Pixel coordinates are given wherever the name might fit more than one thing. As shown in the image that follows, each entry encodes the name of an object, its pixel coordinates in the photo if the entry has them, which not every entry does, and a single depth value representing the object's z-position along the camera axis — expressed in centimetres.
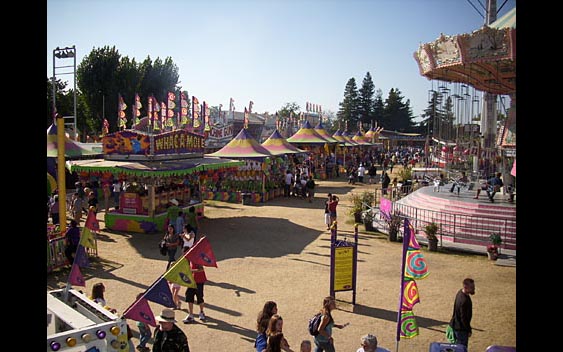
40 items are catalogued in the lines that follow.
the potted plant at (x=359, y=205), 1742
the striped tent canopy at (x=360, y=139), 5008
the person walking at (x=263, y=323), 549
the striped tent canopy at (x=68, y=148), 1914
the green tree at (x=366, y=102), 9200
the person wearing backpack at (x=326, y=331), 599
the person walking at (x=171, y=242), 1047
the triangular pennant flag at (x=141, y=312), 520
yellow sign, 906
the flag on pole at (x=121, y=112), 2039
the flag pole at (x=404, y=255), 653
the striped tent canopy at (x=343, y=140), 4191
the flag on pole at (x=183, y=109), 2103
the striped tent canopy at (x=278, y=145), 2844
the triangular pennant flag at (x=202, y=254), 638
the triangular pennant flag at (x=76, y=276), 715
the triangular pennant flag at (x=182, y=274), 585
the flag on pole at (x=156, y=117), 1868
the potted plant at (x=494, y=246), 1242
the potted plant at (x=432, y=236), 1334
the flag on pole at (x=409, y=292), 654
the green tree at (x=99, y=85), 4297
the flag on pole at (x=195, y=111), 2205
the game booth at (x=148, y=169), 1543
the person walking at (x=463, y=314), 627
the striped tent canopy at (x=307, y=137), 3556
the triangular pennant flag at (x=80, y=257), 736
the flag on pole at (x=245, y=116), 3527
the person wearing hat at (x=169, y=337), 518
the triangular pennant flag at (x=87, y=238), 908
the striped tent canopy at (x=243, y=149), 2356
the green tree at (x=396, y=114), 9156
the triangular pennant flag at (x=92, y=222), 1171
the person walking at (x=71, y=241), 1110
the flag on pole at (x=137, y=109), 2020
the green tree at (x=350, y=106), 9256
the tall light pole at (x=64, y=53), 3206
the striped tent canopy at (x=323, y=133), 3753
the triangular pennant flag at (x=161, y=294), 531
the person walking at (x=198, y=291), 807
